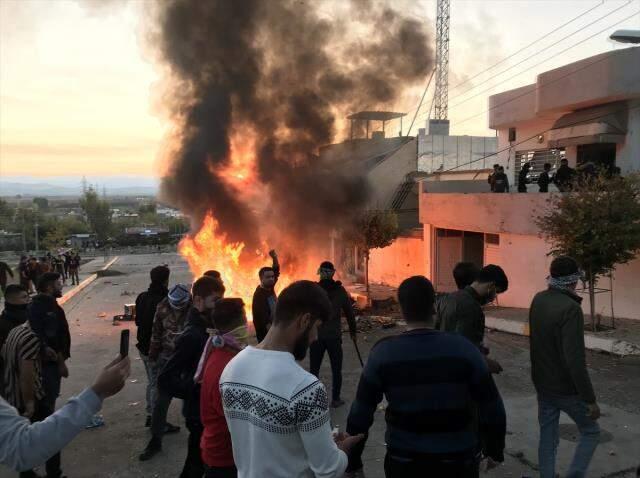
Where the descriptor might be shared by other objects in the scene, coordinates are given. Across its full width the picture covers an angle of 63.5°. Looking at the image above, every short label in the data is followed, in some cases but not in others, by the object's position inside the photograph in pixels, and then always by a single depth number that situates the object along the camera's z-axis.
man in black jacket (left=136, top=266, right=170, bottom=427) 5.57
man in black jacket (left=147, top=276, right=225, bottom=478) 3.45
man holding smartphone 1.77
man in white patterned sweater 1.93
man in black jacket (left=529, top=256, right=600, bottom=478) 3.55
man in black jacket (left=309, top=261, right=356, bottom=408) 6.09
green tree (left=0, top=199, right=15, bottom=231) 71.69
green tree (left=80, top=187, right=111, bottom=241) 78.25
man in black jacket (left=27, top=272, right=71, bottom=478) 4.29
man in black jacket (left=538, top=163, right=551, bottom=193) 12.63
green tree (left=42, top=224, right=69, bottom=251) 48.01
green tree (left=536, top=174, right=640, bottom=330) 8.73
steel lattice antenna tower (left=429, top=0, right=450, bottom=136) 28.97
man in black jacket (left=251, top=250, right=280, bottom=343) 6.12
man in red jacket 2.69
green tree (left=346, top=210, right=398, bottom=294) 15.89
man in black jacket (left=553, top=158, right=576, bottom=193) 11.58
